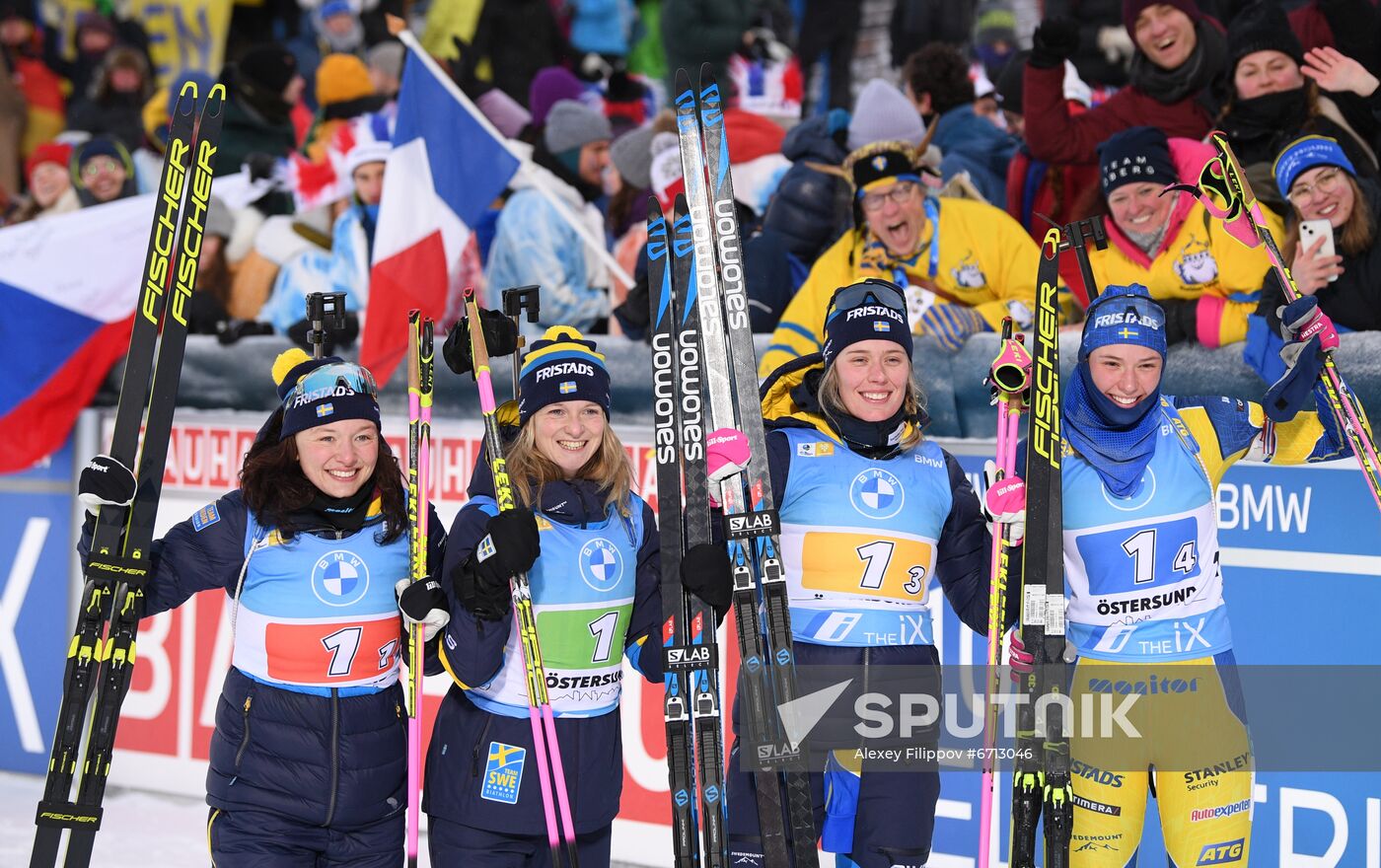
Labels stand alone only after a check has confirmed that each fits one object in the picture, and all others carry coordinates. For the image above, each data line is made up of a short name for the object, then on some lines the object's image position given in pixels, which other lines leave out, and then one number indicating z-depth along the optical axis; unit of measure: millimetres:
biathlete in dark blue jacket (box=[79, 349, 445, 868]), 7340
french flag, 13406
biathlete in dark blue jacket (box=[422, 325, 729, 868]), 7234
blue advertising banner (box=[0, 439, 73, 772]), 14562
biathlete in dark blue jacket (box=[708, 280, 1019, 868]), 7355
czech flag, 14211
